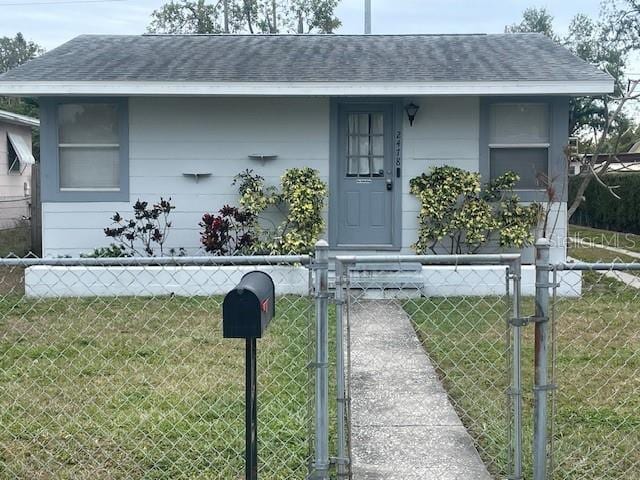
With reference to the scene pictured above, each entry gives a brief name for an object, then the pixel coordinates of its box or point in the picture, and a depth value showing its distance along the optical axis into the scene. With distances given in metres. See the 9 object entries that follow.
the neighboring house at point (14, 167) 18.48
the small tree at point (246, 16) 36.00
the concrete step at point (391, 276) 9.03
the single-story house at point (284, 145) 10.03
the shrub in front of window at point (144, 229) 9.81
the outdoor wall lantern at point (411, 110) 9.93
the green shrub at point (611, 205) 18.42
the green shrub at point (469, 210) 9.59
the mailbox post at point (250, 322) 2.89
